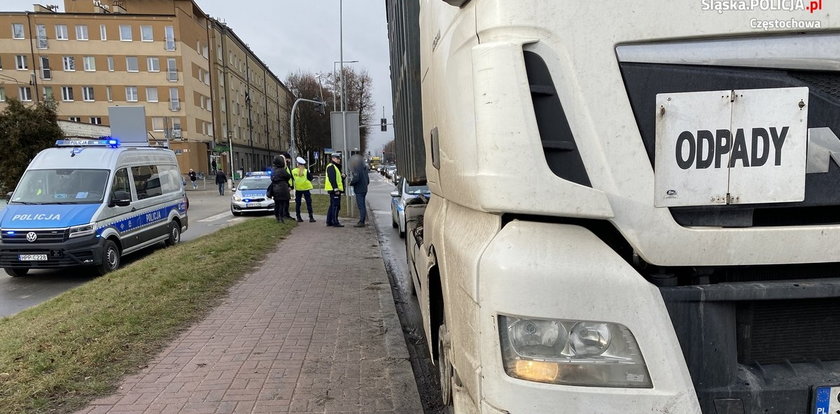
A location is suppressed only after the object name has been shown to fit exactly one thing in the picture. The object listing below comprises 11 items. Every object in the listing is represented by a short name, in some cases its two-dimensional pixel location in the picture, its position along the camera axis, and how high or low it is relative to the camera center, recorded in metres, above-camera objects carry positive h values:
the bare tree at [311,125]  60.38 +5.23
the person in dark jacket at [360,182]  13.08 -0.43
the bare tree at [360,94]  55.72 +8.54
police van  8.02 -0.55
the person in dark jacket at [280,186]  13.30 -0.47
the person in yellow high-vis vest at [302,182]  14.06 -0.39
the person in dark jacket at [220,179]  32.34 -0.48
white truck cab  1.54 -0.13
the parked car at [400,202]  10.00 -0.96
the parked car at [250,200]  17.44 -1.06
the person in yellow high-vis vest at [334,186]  12.99 -0.50
